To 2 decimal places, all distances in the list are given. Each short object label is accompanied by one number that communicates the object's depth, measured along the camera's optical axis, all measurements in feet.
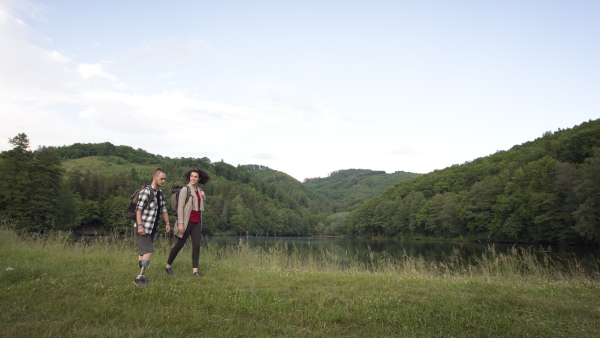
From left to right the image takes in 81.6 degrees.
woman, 24.23
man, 21.94
